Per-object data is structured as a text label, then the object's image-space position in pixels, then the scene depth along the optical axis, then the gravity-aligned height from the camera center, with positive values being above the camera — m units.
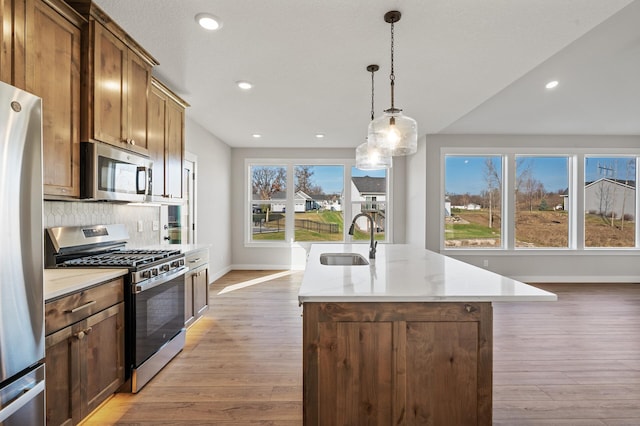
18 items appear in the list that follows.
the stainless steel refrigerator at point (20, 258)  1.16 -0.18
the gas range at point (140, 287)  2.08 -0.55
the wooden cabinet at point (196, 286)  3.03 -0.78
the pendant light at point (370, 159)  2.96 +0.54
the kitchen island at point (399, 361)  1.45 -0.70
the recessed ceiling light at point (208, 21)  1.98 +1.26
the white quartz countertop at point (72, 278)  1.55 -0.38
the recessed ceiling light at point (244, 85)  3.09 +1.30
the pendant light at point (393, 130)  2.16 +0.58
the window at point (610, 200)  5.51 +0.24
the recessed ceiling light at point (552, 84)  3.53 +1.50
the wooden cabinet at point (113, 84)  2.02 +0.93
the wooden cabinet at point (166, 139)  2.87 +0.73
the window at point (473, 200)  5.55 +0.23
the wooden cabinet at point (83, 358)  1.53 -0.81
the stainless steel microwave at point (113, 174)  2.04 +0.28
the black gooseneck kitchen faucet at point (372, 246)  2.51 -0.28
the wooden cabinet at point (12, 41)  1.48 +0.84
